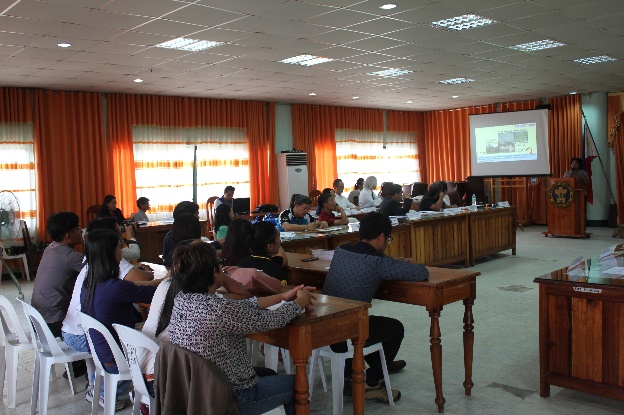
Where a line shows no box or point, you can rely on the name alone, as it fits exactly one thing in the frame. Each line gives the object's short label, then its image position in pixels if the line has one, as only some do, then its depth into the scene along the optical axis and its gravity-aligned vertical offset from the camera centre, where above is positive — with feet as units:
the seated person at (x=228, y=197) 34.50 -0.98
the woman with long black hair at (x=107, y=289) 10.81 -1.89
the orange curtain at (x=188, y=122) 34.40 +3.58
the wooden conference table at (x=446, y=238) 21.29 -2.71
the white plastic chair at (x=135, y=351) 9.16 -2.63
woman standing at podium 39.45 -0.33
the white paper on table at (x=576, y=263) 12.96 -2.07
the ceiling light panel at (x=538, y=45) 25.73 +5.34
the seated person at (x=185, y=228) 14.07 -1.09
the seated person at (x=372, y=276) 11.69 -1.95
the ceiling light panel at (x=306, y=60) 26.62 +5.20
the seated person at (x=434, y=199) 28.73 -1.23
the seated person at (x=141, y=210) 32.48 -1.47
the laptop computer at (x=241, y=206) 35.21 -1.53
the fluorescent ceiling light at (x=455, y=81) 35.09 +5.30
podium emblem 36.62 -1.55
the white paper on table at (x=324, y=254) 14.97 -1.92
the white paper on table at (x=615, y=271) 11.90 -2.06
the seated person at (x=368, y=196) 37.04 -1.28
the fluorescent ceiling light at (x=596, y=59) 29.94 +5.36
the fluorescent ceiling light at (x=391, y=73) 31.02 +5.24
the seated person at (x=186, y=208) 19.98 -0.88
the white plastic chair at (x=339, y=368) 11.09 -3.63
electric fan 25.84 -1.27
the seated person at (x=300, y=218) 22.21 -1.51
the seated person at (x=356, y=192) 40.98 -1.11
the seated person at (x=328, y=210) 24.25 -1.34
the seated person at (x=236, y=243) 12.62 -1.31
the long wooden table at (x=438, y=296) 11.37 -2.37
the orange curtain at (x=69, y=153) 31.55 +1.70
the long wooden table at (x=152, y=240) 30.14 -2.85
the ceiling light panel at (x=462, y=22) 21.16 +5.31
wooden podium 36.70 -2.30
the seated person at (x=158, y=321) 9.47 -2.21
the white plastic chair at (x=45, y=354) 11.42 -3.23
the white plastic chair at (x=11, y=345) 12.22 -3.28
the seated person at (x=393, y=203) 25.57 -1.22
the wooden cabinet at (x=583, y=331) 11.04 -3.04
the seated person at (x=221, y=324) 8.18 -1.97
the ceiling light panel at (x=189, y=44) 22.48 +5.16
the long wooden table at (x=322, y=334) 9.03 -2.43
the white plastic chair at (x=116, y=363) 10.00 -3.09
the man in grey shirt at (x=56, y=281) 13.35 -2.08
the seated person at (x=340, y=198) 36.35 -1.30
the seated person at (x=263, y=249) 12.46 -1.44
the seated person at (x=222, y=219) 19.69 -1.32
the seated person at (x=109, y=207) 30.17 -1.14
